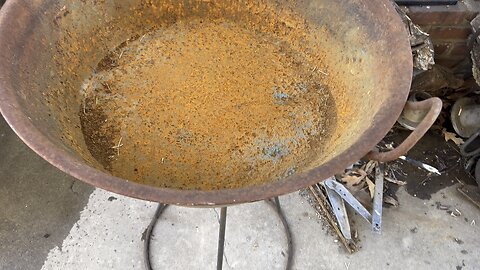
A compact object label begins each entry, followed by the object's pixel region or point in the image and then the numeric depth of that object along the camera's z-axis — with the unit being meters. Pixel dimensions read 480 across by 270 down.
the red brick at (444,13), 2.06
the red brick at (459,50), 2.23
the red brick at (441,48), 2.23
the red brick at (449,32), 2.15
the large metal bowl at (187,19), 0.93
